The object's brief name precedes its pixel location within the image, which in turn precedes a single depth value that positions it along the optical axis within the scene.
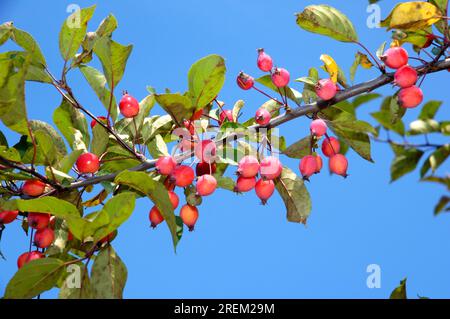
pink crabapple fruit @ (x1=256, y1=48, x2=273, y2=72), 0.72
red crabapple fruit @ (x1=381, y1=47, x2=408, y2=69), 0.68
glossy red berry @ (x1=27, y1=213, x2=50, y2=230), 0.68
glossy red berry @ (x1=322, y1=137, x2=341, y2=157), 0.70
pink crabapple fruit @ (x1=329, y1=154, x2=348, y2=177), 0.70
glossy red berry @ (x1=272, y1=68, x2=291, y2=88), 0.72
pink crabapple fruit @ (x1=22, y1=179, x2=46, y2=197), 0.69
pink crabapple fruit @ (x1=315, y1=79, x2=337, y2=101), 0.68
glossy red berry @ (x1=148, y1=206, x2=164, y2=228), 0.69
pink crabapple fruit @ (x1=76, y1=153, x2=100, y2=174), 0.69
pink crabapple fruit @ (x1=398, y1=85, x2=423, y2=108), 0.68
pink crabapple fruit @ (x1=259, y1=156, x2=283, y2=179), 0.67
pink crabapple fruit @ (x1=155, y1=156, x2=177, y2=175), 0.67
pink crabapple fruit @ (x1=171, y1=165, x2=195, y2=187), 0.68
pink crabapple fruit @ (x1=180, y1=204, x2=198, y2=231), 0.70
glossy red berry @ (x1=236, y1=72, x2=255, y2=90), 0.73
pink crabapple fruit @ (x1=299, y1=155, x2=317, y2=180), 0.69
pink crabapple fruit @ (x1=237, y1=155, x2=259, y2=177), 0.67
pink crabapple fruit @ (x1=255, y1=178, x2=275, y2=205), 0.69
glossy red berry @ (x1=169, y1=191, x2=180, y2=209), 0.69
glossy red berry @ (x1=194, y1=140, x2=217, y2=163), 0.68
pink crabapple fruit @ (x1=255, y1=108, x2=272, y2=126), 0.69
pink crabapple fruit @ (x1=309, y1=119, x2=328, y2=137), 0.68
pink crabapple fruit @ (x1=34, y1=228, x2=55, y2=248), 0.69
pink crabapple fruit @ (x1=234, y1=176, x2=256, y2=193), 0.69
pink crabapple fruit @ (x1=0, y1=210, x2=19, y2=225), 0.69
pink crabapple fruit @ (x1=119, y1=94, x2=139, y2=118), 0.71
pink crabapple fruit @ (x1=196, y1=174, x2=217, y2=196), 0.68
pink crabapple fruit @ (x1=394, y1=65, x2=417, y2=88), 0.68
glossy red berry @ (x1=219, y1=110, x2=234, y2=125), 0.76
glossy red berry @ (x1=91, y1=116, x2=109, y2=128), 0.77
